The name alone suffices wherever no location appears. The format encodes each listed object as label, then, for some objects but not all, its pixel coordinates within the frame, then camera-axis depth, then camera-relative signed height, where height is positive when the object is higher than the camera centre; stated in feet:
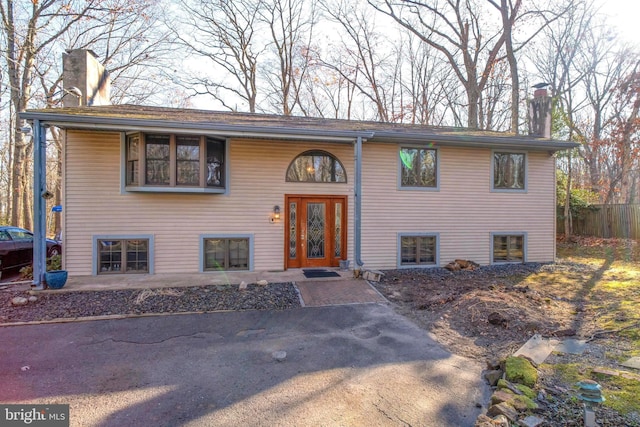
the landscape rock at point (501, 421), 8.18 -5.25
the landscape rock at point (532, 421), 8.33 -5.36
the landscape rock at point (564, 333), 15.02 -5.48
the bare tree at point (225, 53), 61.93 +32.54
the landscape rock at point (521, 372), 10.45 -5.18
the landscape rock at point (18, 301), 19.34 -5.22
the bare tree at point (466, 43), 58.39 +31.40
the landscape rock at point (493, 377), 10.99 -5.53
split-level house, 25.46 +2.03
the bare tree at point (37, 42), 44.32 +24.53
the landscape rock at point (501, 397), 9.32 -5.30
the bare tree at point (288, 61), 64.54 +32.14
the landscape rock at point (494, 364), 11.71 -5.45
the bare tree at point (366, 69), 68.59 +32.07
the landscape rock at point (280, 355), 12.99 -5.76
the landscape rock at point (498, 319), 16.11 -5.22
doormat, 26.54 -4.93
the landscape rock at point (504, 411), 8.63 -5.29
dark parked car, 28.40 -3.02
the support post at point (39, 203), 21.58 +0.76
